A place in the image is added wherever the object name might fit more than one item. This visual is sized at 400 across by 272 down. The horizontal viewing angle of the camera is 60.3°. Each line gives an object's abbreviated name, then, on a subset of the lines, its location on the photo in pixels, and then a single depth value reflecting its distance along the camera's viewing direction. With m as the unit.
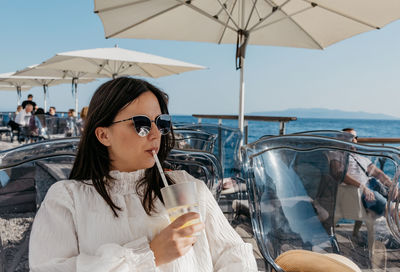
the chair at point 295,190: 1.49
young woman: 0.98
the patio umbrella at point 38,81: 13.21
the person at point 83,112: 4.79
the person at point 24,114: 10.07
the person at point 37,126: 7.91
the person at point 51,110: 10.36
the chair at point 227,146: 3.48
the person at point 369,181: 1.39
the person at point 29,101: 10.67
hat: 1.27
